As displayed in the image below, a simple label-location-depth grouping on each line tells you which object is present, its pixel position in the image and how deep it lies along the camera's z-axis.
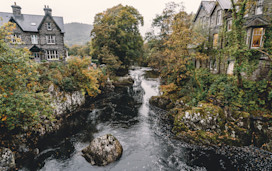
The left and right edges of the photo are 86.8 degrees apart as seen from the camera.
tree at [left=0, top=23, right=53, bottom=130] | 9.84
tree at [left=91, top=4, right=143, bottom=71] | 34.66
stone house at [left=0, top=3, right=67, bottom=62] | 30.05
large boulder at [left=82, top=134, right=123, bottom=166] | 11.59
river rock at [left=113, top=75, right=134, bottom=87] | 34.62
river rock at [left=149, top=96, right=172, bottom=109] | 22.02
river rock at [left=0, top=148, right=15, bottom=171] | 9.88
